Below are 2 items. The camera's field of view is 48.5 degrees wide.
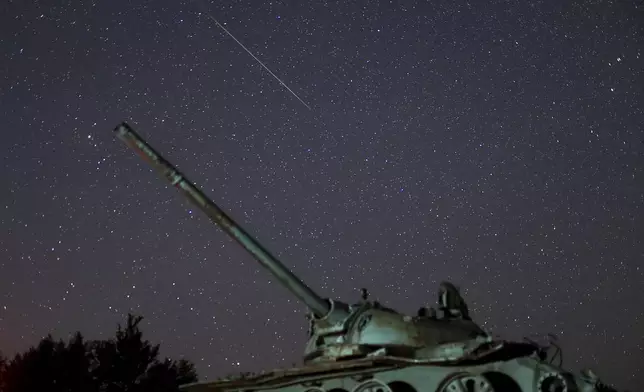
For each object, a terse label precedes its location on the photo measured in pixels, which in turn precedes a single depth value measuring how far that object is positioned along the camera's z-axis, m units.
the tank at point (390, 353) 11.59
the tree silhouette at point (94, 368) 31.44
